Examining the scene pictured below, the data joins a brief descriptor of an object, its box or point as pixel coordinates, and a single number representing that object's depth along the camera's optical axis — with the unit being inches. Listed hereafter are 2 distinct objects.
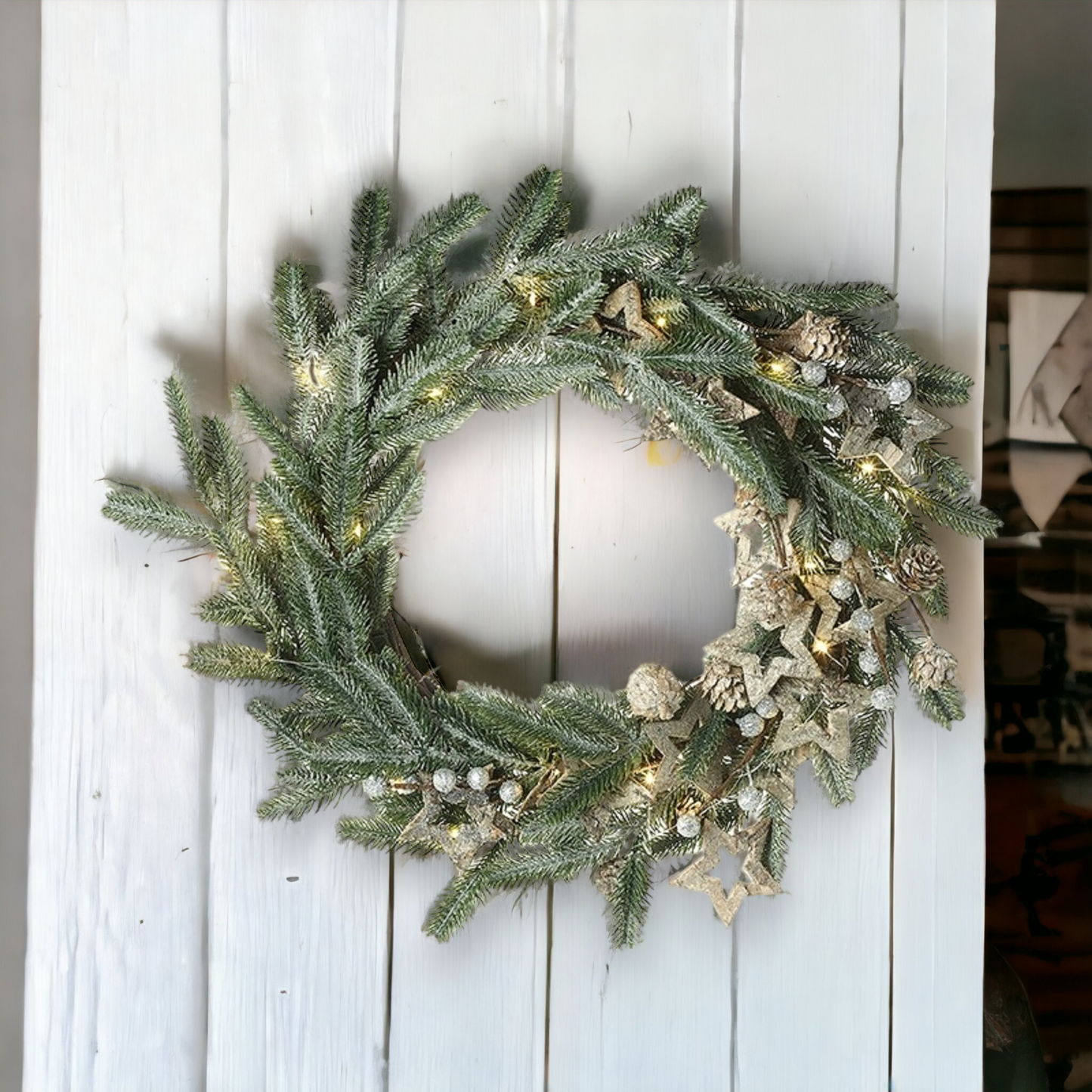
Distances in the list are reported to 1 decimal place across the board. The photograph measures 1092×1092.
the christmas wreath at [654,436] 31.3
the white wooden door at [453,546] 35.8
